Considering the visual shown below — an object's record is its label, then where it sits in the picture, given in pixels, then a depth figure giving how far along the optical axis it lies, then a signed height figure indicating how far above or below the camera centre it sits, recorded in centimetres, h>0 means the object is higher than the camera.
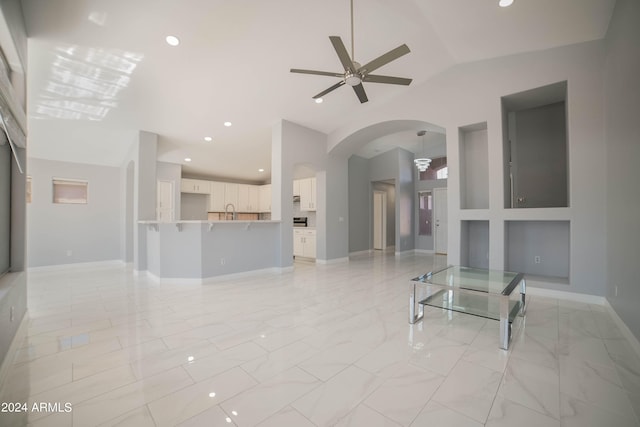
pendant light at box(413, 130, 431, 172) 690 +135
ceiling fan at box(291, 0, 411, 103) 262 +152
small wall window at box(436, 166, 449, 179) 841 +130
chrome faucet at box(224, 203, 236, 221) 884 +15
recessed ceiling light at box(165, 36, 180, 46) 314 +208
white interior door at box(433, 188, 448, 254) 845 -12
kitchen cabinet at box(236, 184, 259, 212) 920 +62
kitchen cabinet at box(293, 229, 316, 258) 727 -77
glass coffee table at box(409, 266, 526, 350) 226 -74
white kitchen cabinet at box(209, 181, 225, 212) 855 +61
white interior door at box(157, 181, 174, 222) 726 +43
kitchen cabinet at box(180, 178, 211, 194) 808 +93
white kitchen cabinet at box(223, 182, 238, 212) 886 +73
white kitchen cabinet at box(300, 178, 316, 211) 745 +59
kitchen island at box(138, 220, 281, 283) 453 -59
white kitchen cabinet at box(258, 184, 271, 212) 937 +63
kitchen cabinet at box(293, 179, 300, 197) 780 +83
